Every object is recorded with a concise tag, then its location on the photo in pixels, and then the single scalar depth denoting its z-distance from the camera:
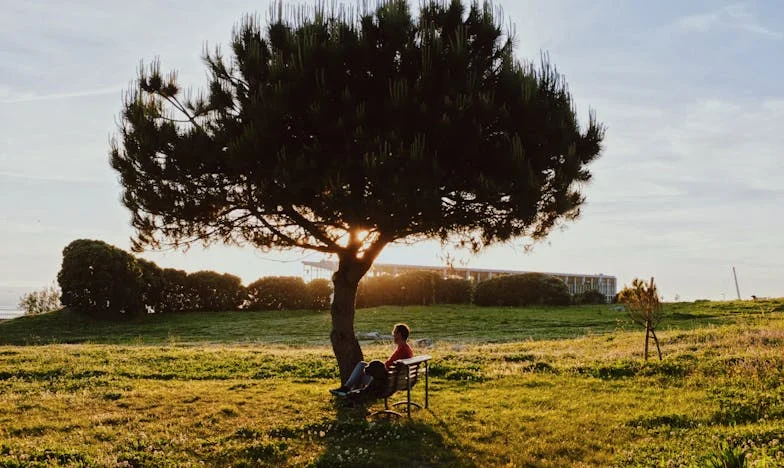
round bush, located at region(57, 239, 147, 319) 35.78
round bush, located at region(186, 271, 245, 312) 42.19
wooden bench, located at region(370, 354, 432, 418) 10.71
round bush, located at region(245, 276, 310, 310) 44.12
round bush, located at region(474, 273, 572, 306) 43.16
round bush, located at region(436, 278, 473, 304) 44.97
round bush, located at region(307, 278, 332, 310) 44.81
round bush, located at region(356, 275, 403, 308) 45.94
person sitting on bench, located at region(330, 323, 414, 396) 11.44
